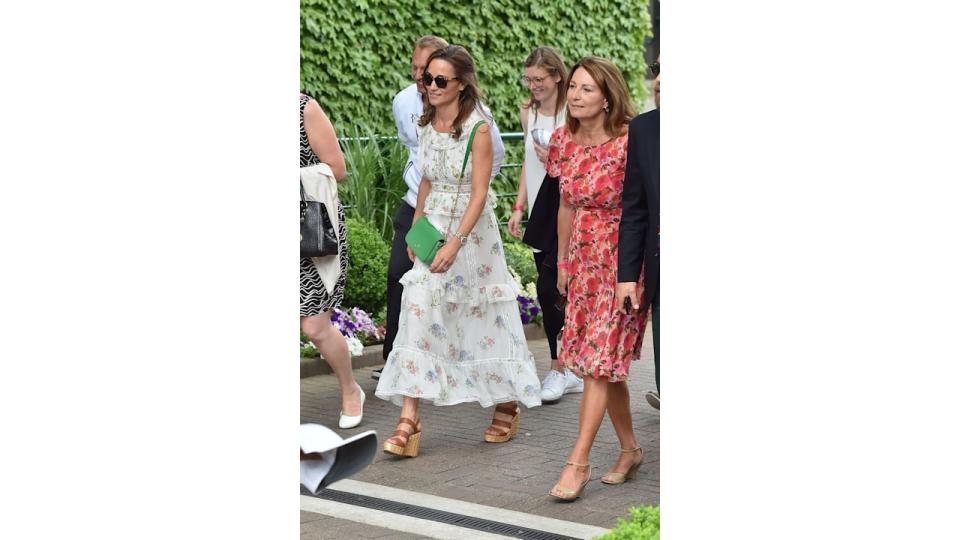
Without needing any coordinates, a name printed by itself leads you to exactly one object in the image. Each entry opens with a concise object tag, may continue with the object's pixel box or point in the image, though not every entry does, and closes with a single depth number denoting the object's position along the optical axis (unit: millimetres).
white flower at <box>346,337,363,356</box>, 8430
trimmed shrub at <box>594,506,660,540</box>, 3715
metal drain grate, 4941
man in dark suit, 4734
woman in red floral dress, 5262
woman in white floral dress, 6117
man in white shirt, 7160
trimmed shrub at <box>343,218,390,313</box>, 9125
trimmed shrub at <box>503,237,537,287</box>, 10734
